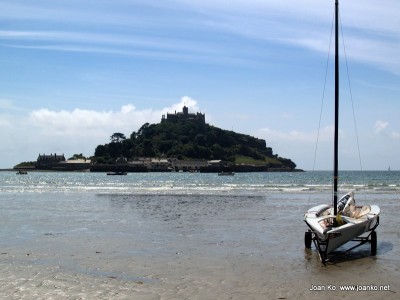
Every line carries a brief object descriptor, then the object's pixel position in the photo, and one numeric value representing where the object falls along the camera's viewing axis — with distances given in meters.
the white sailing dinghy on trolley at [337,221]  16.94
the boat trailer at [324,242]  16.48
